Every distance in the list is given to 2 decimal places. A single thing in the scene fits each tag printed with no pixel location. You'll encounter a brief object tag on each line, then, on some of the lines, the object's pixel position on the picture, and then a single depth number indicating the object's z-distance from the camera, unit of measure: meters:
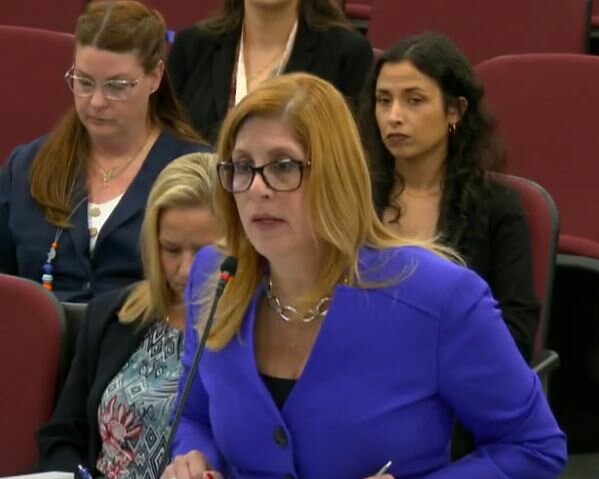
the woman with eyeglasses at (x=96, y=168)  5.28
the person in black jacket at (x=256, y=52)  6.14
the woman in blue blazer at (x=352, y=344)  2.97
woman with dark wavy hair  5.04
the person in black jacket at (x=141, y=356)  4.21
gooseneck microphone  2.99
